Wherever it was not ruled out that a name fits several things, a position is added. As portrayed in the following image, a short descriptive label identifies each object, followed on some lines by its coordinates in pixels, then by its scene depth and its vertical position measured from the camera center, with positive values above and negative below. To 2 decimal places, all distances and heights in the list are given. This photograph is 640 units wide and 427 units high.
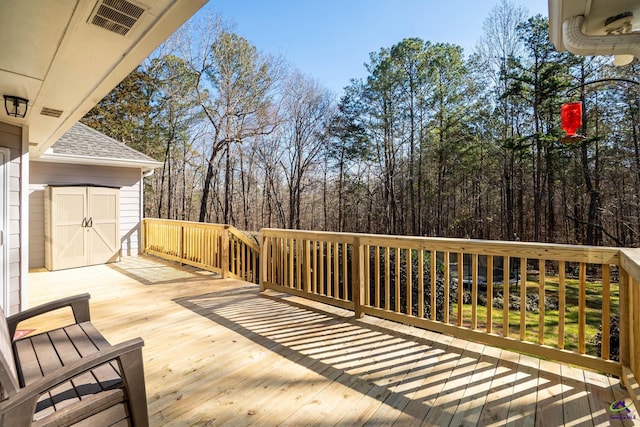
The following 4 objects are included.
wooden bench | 1.20 -0.84
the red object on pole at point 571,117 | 2.56 +0.80
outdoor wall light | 2.67 +0.98
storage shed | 6.50 +0.25
